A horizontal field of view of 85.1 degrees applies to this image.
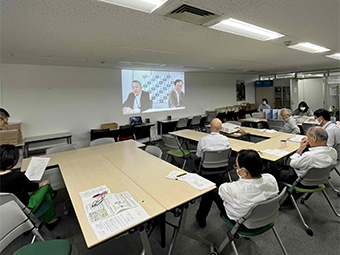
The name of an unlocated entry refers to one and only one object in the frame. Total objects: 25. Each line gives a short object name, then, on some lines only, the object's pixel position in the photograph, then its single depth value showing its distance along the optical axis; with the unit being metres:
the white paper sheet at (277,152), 2.79
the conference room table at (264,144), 2.84
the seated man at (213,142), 3.14
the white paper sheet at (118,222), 1.31
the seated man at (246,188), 1.60
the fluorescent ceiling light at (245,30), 2.37
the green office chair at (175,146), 3.75
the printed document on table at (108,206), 1.50
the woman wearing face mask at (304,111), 6.08
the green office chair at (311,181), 2.16
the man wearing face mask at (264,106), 8.21
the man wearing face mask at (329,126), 3.25
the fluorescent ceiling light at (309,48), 3.71
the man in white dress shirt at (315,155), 2.22
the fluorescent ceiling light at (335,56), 4.85
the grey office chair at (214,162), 2.94
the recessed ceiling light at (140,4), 1.71
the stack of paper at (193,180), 1.91
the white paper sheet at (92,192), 1.76
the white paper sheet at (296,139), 3.50
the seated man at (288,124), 4.36
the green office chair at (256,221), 1.52
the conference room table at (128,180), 1.60
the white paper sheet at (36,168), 2.36
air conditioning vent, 1.87
